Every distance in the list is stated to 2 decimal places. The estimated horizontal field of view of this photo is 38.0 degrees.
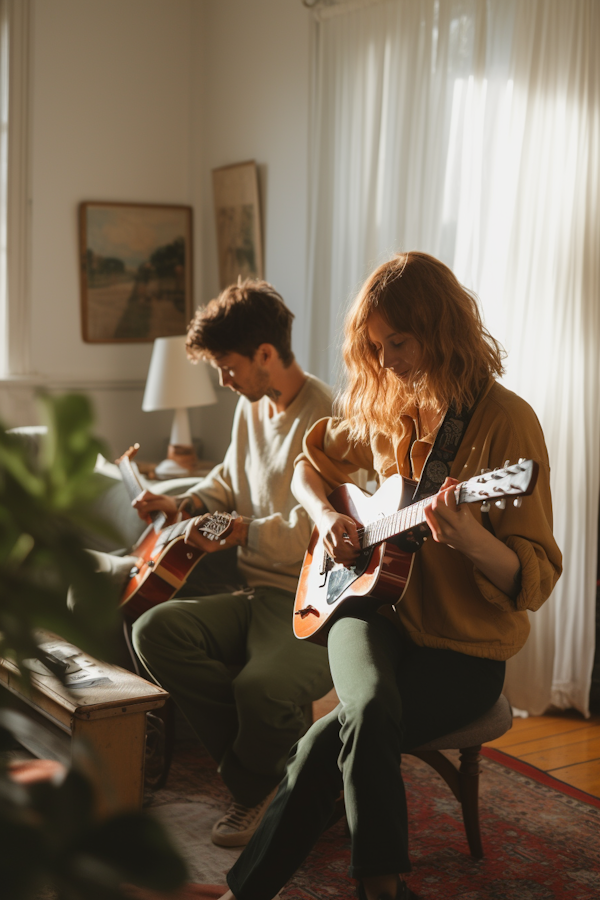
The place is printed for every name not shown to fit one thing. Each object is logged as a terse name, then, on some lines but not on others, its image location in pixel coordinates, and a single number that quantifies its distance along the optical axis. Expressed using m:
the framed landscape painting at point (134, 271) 4.01
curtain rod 3.16
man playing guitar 1.84
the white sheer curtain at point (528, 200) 2.56
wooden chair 1.60
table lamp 3.65
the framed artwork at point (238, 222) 3.86
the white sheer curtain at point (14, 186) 3.72
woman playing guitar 1.36
